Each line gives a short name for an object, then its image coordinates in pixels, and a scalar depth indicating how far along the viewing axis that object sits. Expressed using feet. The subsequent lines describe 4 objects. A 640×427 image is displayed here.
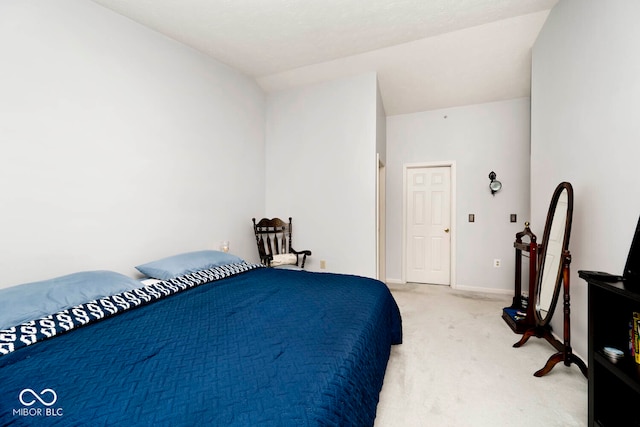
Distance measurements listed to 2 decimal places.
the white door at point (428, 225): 13.89
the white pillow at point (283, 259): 10.83
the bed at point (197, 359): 2.50
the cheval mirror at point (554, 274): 6.01
